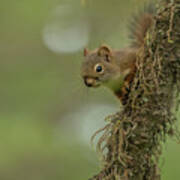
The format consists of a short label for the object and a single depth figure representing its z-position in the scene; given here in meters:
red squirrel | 7.03
